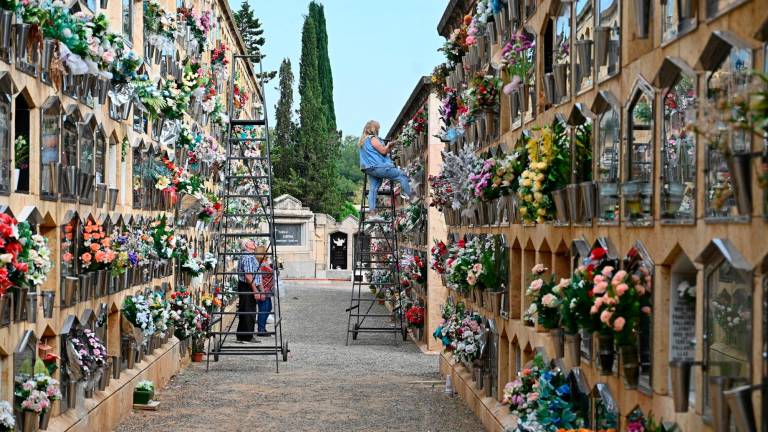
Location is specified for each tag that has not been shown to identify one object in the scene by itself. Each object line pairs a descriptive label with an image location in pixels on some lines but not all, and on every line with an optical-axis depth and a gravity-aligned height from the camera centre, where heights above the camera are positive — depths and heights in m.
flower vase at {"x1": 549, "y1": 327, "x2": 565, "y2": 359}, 7.55 -0.66
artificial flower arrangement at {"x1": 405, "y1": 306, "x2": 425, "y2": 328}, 20.09 -1.32
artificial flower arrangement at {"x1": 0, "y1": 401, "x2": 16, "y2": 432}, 6.77 -1.03
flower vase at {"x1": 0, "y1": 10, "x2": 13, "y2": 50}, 6.77 +1.24
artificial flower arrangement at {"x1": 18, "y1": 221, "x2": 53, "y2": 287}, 6.89 -0.09
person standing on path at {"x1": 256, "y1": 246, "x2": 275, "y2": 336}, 19.37 -0.84
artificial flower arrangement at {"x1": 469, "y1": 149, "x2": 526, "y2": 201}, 8.71 +0.51
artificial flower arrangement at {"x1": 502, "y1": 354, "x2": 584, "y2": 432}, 7.34 -1.07
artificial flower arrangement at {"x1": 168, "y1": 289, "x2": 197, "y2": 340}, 14.13 -0.91
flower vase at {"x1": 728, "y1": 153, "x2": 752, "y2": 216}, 4.47 +0.24
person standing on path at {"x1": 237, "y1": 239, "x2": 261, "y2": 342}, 18.98 -0.79
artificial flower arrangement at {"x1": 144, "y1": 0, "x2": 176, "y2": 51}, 12.71 +2.41
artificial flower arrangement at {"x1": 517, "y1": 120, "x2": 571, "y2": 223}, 7.61 +0.46
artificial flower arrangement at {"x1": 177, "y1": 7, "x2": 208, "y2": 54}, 15.54 +2.94
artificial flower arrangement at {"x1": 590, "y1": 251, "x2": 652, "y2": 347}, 5.87 -0.30
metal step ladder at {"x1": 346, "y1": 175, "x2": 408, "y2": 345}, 21.15 -0.84
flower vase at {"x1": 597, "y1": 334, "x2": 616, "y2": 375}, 6.36 -0.62
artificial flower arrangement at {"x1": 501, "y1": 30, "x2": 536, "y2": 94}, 9.58 +1.53
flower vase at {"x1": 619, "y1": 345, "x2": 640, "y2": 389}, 6.20 -0.67
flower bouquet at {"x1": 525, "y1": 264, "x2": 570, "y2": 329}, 7.01 -0.38
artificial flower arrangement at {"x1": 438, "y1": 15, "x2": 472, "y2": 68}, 13.59 +2.35
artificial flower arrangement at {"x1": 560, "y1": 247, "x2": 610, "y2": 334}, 6.05 -0.30
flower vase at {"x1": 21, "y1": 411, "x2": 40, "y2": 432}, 7.53 -1.17
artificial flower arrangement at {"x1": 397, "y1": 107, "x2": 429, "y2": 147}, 20.44 +2.02
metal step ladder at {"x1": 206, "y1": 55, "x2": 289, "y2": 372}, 16.91 +0.36
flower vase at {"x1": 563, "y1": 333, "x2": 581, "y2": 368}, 7.20 -0.67
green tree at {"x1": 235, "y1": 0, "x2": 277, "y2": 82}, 50.00 +9.22
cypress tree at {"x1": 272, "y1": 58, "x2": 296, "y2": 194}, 53.88 +5.19
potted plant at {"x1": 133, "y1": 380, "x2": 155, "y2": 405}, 11.95 -1.57
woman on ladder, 20.52 +1.41
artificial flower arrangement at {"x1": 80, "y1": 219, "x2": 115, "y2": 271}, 9.45 -0.07
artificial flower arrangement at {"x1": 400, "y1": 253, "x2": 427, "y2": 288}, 19.78 -0.51
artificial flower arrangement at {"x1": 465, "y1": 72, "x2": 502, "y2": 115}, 11.20 +1.42
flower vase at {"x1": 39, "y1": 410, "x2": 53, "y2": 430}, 7.79 -1.20
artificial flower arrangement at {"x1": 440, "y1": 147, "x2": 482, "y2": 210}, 11.37 +0.69
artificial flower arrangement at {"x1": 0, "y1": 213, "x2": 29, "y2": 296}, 6.37 -0.07
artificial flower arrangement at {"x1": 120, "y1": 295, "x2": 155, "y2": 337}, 11.51 -0.72
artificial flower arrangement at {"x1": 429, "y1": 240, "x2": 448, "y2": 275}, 15.28 -0.23
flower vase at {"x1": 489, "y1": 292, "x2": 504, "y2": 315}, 10.64 -0.56
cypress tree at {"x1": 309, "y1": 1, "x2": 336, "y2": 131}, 59.19 +9.37
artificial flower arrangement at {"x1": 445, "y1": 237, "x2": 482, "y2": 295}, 11.29 -0.28
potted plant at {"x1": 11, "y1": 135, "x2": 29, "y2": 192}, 7.58 +0.51
